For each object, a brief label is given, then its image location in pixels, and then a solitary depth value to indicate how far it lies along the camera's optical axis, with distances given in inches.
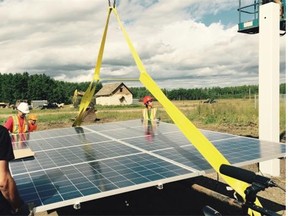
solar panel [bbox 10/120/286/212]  152.7
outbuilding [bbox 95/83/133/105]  2827.3
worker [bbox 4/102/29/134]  295.1
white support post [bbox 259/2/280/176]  328.2
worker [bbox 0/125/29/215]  118.4
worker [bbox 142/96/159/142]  344.0
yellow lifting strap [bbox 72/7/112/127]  287.8
